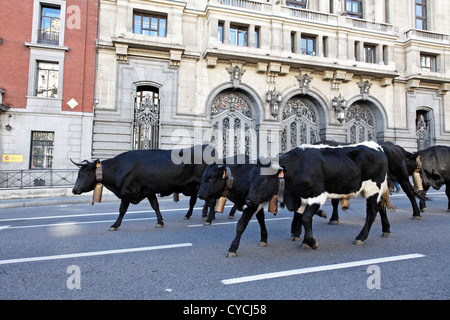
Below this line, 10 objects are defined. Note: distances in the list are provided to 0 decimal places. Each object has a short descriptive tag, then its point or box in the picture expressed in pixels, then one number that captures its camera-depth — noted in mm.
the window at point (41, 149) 18891
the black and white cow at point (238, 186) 4969
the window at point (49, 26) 19875
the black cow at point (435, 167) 9414
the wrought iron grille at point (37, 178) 17562
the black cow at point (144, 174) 7332
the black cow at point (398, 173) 7875
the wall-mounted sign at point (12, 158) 18205
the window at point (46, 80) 19562
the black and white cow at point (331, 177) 5074
